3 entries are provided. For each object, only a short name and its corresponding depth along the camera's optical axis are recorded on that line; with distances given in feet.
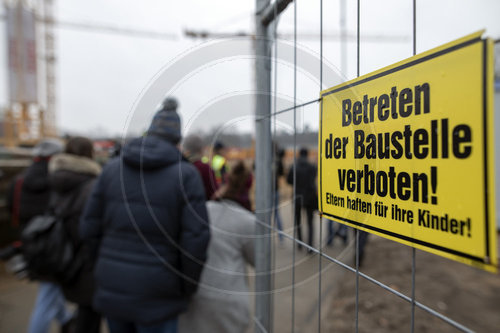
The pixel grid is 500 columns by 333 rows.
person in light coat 5.29
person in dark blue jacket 4.78
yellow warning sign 1.58
